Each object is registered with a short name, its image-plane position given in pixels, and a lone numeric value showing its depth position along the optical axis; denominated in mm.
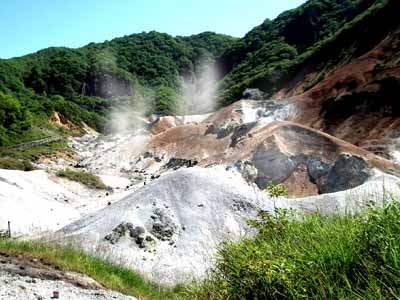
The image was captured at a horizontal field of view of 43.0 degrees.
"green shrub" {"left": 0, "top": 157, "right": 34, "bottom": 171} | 48125
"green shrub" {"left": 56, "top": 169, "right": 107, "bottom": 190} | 45781
